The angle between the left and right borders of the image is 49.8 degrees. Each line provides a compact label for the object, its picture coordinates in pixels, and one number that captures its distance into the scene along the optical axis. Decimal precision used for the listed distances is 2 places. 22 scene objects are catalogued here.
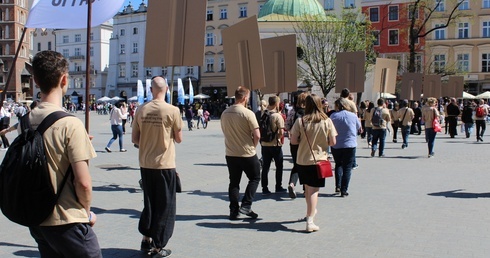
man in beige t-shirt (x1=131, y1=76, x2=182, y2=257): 5.69
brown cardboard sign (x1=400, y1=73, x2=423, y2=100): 22.27
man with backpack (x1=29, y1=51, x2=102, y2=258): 3.22
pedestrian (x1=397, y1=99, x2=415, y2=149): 19.27
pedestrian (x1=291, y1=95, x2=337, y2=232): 6.96
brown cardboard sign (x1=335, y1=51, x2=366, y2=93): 14.48
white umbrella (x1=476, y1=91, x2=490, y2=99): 43.59
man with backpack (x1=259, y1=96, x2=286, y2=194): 9.35
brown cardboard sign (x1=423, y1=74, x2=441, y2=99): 25.89
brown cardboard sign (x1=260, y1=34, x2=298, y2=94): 11.26
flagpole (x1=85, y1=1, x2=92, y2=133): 5.66
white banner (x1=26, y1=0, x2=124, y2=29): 5.98
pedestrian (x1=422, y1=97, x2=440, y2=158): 15.57
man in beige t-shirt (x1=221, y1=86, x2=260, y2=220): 7.42
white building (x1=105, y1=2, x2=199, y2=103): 78.38
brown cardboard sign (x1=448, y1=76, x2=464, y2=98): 27.83
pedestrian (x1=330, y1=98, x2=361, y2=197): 9.26
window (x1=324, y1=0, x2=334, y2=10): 66.38
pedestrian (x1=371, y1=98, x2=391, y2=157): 15.52
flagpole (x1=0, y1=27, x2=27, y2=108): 4.40
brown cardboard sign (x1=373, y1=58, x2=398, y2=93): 16.92
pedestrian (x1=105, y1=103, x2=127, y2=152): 17.56
